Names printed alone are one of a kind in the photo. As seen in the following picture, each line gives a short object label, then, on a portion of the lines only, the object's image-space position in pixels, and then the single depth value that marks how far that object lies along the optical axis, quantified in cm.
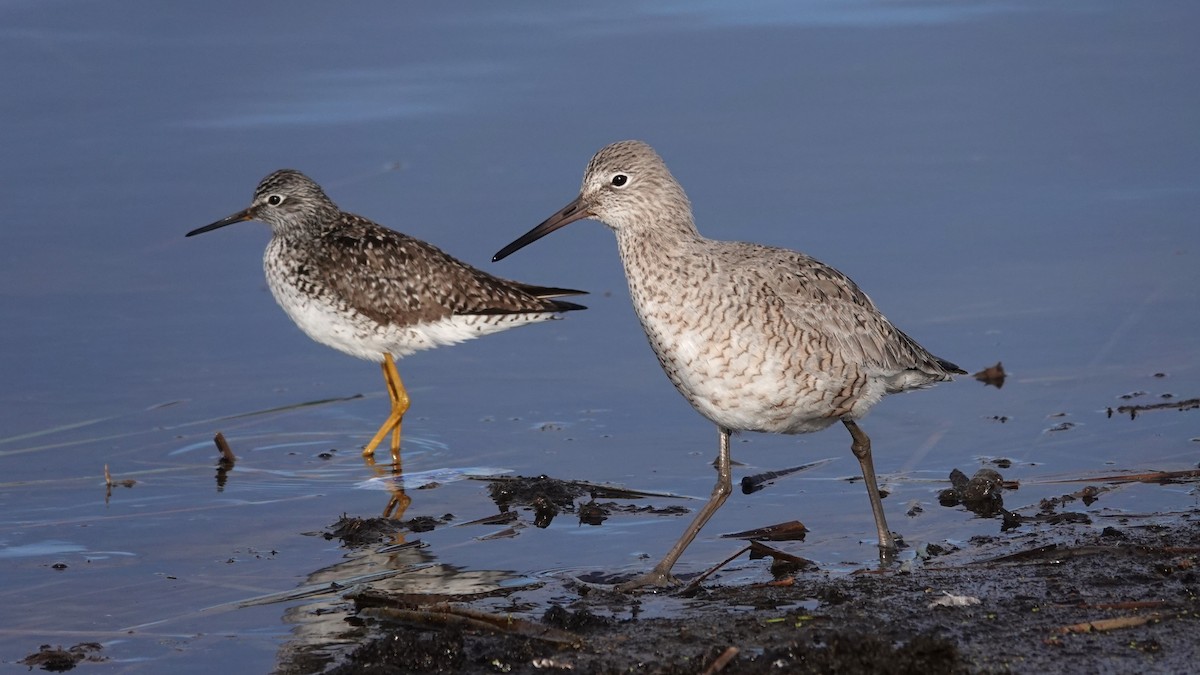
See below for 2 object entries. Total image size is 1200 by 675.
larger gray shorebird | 1282
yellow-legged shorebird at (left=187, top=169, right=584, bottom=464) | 1933
